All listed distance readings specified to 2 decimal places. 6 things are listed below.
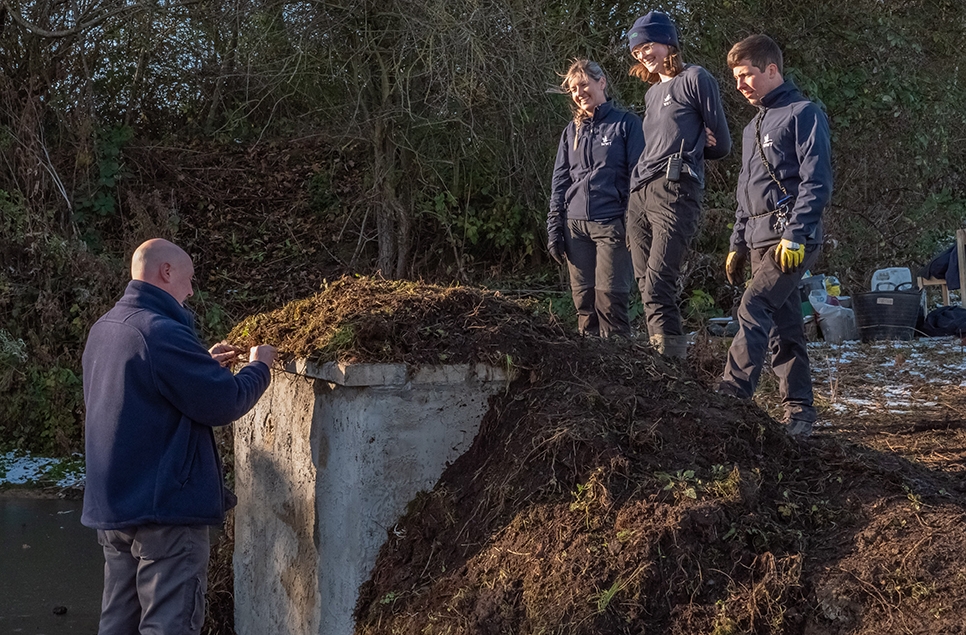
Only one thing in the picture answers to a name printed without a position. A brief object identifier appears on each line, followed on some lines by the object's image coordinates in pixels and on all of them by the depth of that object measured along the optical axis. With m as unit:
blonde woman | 5.88
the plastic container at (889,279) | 11.72
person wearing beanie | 5.37
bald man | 3.20
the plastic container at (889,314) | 10.70
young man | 4.76
